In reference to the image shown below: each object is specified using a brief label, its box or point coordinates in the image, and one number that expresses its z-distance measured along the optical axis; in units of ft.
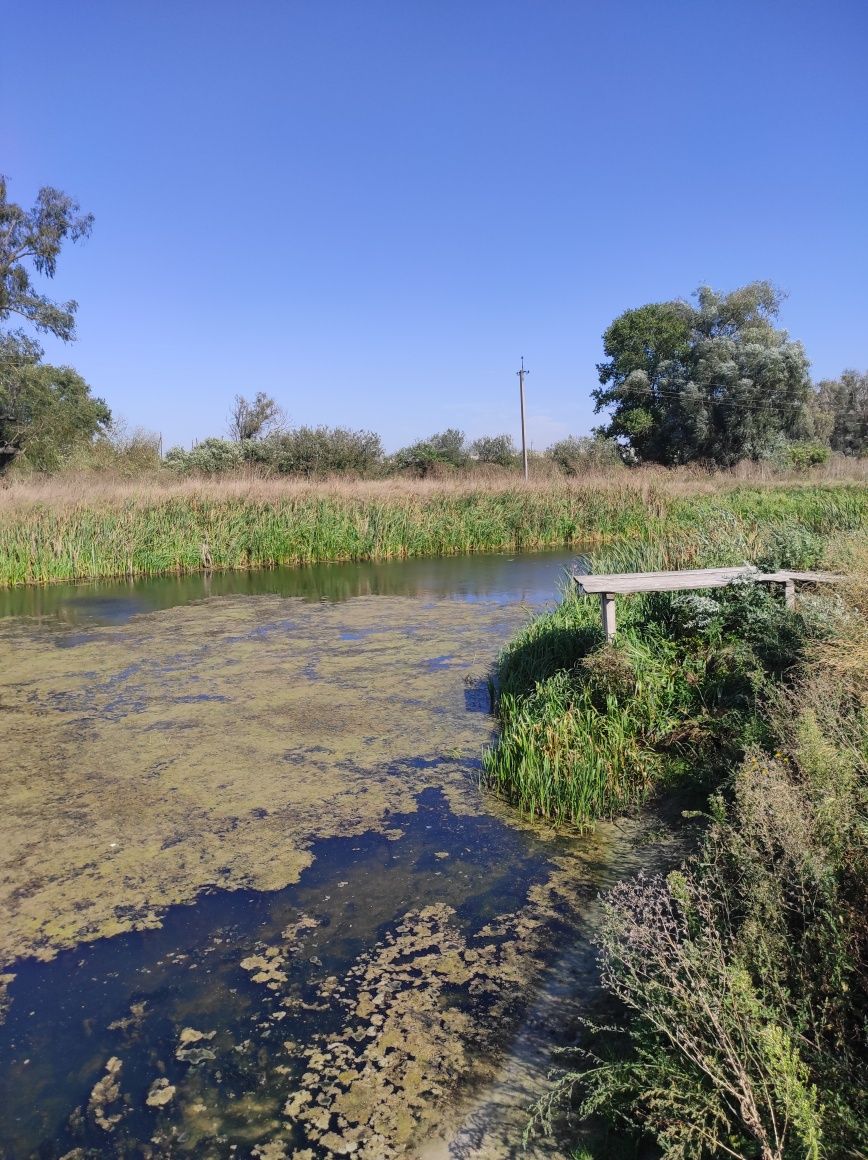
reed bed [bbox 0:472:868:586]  41.29
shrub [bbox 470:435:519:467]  114.73
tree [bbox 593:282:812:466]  81.20
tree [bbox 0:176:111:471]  75.36
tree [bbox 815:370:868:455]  126.11
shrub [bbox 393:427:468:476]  90.48
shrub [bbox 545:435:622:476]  82.39
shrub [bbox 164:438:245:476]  81.28
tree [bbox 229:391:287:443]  102.94
